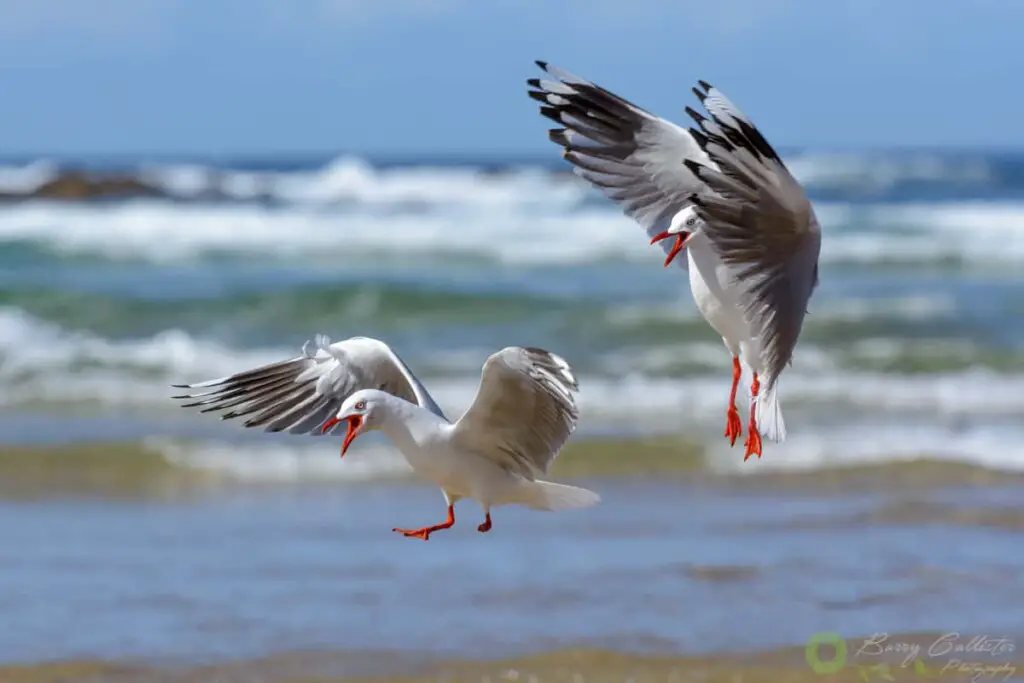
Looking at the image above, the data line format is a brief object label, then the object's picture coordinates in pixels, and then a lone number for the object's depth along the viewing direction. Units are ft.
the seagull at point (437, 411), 20.90
